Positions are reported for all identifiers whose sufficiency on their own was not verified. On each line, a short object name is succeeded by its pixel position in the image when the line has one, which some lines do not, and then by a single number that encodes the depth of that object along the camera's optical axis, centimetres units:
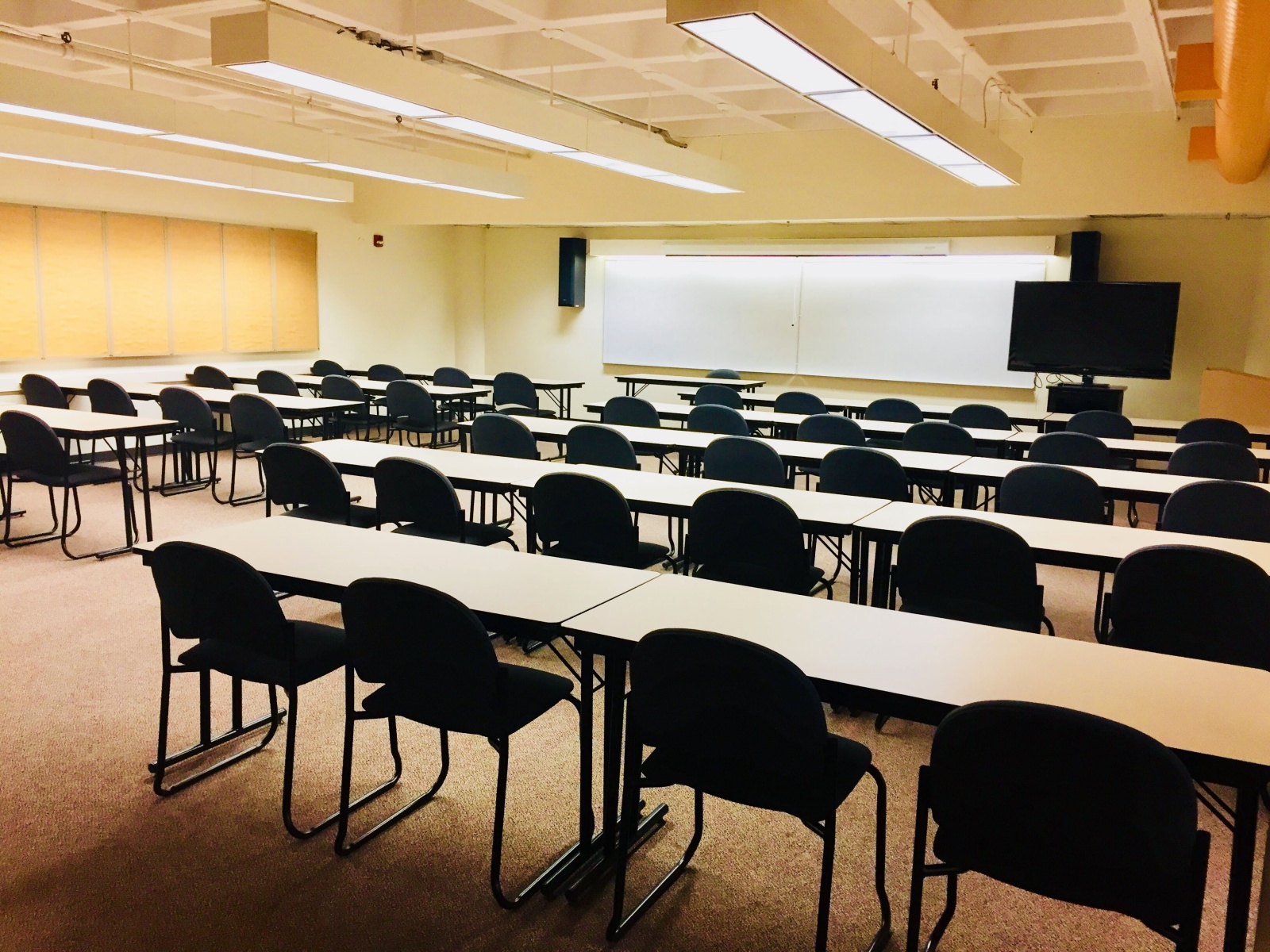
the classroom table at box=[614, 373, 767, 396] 1055
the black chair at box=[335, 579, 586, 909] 240
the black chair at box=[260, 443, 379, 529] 480
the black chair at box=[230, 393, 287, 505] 706
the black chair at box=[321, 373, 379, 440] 876
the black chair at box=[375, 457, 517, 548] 441
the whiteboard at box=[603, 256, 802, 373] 1148
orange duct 344
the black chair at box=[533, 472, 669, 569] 410
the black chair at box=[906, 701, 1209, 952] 174
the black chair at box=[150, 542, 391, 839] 270
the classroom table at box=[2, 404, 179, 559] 585
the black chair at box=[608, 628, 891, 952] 207
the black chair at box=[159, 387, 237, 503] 750
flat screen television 909
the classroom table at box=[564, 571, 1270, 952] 196
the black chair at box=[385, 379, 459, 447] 896
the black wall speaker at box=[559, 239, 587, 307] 1241
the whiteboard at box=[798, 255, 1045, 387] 1033
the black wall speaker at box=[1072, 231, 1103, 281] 956
